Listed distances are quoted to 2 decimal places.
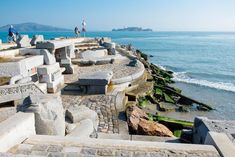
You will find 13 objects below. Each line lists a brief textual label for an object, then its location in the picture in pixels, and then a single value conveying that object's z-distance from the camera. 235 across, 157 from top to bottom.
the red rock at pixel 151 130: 6.24
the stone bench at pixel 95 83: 10.32
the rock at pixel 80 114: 5.69
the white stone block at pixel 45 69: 9.89
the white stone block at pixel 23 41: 16.53
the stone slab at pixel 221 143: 3.75
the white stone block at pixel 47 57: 11.09
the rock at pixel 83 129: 4.94
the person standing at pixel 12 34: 23.38
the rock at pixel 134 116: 7.01
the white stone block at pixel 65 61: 13.94
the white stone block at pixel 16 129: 3.62
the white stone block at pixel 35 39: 18.36
